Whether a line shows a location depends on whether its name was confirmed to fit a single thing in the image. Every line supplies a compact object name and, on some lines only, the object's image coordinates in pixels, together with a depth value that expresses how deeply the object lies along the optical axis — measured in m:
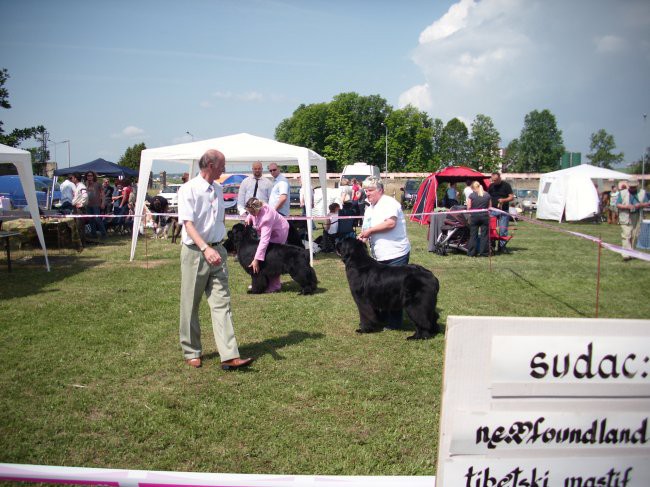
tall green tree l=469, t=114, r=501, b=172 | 73.75
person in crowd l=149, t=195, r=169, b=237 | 14.95
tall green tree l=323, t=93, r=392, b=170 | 67.06
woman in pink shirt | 7.30
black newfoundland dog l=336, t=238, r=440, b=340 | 5.14
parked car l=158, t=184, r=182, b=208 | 28.57
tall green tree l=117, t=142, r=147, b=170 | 56.72
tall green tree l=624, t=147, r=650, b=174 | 82.70
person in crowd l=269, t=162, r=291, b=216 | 9.60
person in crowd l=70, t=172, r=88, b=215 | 14.59
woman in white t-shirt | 5.30
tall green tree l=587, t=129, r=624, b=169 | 98.50
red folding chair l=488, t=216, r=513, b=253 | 12.09
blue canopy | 20.64
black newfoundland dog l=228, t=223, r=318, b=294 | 7.55
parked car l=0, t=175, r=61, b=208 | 21.99
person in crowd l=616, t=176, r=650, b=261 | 11.05
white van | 31.49
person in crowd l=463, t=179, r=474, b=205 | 14.53
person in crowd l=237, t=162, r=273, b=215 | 10.29
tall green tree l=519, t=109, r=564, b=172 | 101.06
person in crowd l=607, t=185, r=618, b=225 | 23.61
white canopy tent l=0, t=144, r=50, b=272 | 8.18
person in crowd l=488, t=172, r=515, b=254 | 12.75
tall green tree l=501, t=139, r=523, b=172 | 99.04
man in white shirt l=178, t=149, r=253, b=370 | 4.11
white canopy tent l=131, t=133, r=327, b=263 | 10.84
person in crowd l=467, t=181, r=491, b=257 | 11.41
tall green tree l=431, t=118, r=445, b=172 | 87.75
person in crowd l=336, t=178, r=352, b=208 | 17.16
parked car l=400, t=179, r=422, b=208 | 31.96
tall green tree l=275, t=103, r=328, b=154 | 67.56
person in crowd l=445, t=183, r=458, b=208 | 16.59
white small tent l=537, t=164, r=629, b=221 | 22.97
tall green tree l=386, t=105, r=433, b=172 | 68.75
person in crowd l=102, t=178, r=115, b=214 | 17.34
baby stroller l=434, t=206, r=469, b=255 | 12.03
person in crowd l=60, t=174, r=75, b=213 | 15.41
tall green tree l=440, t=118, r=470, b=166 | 80.81
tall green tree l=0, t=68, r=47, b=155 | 24.41
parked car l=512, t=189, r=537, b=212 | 31.33
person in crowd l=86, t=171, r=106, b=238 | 14.71
